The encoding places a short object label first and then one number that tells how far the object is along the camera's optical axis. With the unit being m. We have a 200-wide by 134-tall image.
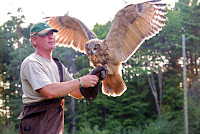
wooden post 17.02
